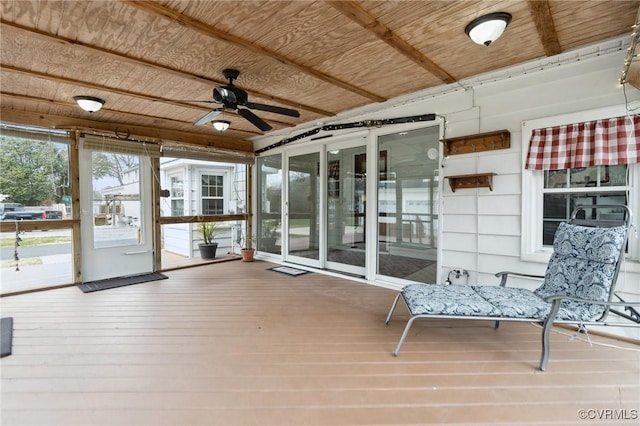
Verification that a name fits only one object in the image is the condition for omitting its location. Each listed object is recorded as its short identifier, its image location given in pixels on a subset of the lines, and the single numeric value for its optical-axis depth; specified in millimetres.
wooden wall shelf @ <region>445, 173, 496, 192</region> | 3338
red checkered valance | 2576
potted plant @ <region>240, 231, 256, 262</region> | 6223
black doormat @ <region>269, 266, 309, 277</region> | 5148
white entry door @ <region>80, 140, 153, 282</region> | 4621
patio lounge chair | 2291
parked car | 4117
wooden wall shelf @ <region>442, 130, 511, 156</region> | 3217
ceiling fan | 3055
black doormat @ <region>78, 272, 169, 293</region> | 4298
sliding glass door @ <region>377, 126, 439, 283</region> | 3928
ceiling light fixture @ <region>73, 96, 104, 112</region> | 3608
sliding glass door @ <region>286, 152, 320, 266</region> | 5461
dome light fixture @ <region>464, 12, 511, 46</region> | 2213
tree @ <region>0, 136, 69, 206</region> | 4129
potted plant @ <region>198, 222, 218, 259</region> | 6569
